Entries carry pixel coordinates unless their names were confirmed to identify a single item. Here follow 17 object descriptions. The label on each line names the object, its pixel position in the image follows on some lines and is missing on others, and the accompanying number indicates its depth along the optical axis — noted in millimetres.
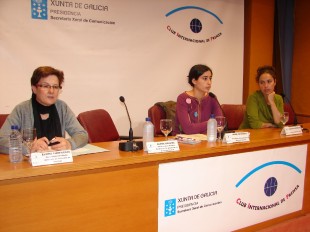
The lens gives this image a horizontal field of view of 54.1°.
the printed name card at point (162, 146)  1563
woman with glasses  1760
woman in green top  2674
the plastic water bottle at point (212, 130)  1877
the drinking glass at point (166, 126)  1787
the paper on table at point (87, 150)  1550
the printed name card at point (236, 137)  1834
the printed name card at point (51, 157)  1283
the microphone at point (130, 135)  1677
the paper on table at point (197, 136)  1937
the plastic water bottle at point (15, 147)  1347
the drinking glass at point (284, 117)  2346
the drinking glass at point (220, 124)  1866
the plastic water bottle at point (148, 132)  1692
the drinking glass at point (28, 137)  1412
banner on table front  1637
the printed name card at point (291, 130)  2150
